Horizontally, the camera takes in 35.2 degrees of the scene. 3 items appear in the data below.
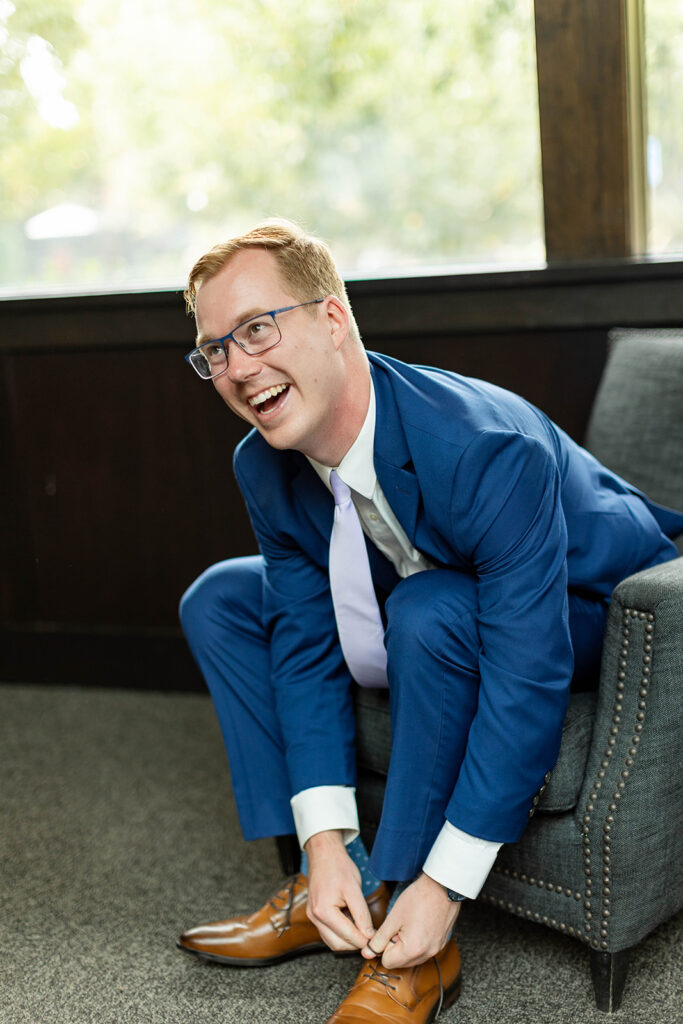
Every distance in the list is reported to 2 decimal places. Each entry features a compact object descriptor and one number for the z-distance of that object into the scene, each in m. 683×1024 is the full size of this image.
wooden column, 2.29
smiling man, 1.40
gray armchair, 1.41
